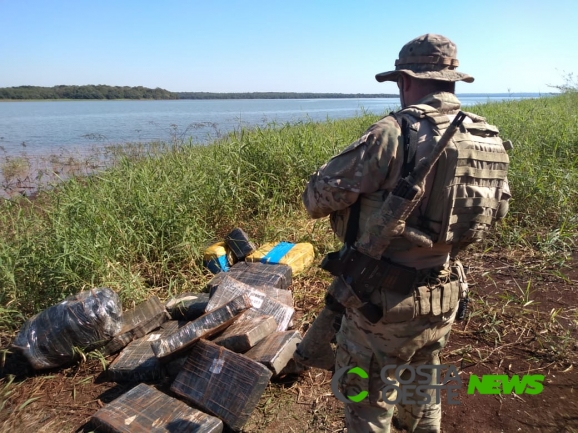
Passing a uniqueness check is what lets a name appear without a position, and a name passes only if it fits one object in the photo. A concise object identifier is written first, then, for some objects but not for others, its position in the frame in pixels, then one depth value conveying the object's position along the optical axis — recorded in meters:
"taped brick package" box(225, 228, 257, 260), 3.86
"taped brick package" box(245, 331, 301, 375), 2.44
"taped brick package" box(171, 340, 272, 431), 2.24
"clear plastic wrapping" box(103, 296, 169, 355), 2.90
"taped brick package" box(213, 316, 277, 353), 2.55
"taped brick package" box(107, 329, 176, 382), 2.64
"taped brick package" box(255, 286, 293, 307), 3.16
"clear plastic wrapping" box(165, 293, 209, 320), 3.09
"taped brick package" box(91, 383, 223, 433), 2.12
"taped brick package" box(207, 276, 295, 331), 2.91
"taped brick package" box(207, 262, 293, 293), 3.35
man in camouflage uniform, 1.68
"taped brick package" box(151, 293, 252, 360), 2.47
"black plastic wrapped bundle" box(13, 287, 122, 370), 2.74
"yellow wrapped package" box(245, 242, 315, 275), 3.72
